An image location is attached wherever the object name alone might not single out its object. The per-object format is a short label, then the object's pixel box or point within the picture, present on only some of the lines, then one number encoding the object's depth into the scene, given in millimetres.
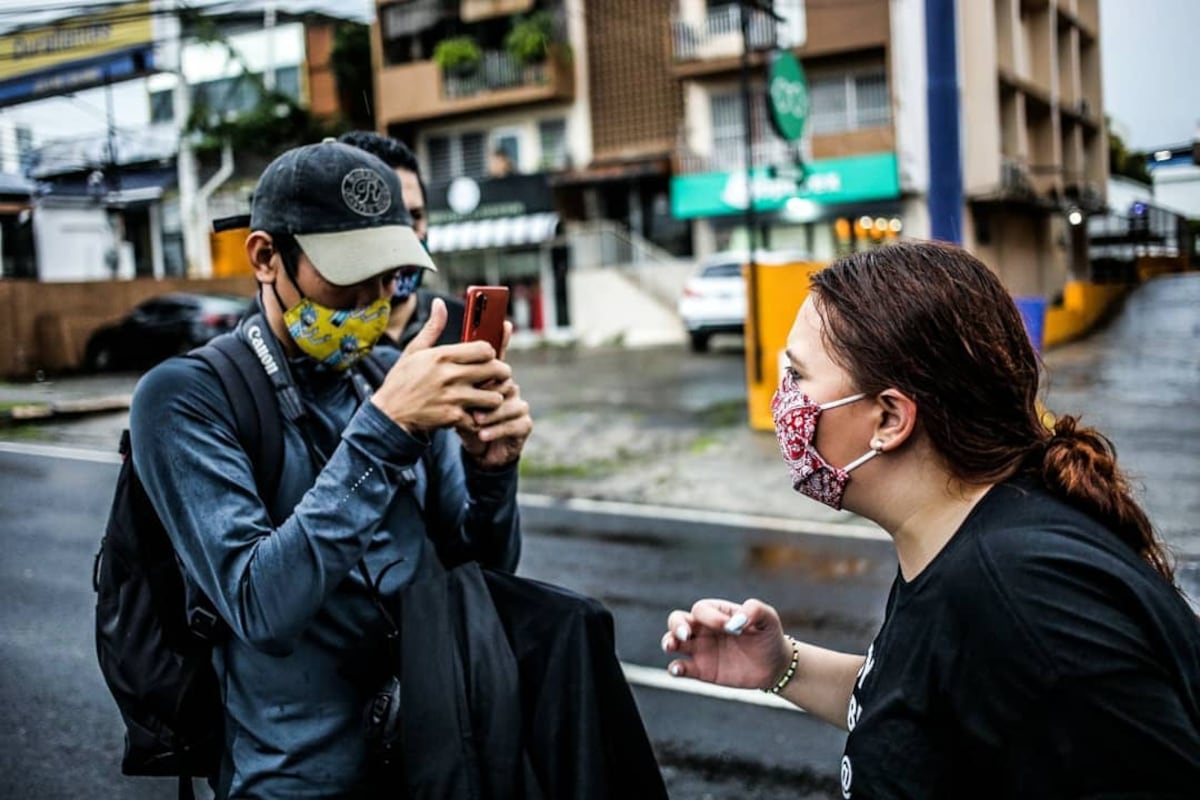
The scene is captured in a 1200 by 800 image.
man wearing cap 1770
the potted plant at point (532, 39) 27922
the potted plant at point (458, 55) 29172
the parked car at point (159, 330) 19734
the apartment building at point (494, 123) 28516
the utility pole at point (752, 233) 12547
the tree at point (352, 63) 32031
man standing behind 3844
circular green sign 13164
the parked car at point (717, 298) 20875
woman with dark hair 1276
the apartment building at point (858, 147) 23422
